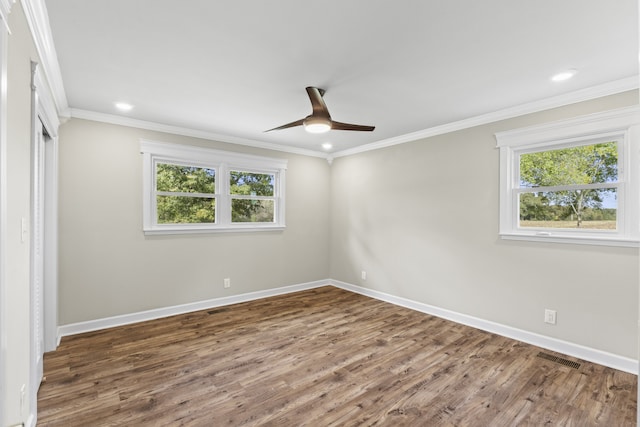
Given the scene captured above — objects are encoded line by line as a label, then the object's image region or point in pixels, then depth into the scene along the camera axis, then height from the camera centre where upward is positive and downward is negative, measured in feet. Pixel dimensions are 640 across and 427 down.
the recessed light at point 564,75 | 8.16 +3.74
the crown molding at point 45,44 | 5.58 +3.60
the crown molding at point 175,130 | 11.45 +3.51
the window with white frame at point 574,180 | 8.84 +1.08
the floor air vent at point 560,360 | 9.12 -4.45
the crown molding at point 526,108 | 8.80 +3.58
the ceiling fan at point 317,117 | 8.89 +2.74
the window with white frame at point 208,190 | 13.05 +1.05
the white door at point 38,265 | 6.57 -1.41
